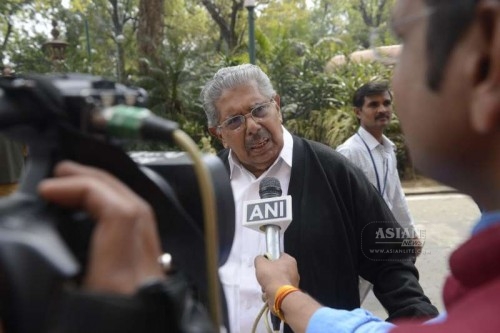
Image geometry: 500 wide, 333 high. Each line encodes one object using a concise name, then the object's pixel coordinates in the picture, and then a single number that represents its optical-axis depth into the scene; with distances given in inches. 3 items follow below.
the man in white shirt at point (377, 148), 139.6
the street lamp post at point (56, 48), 419.8
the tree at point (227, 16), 650.2
